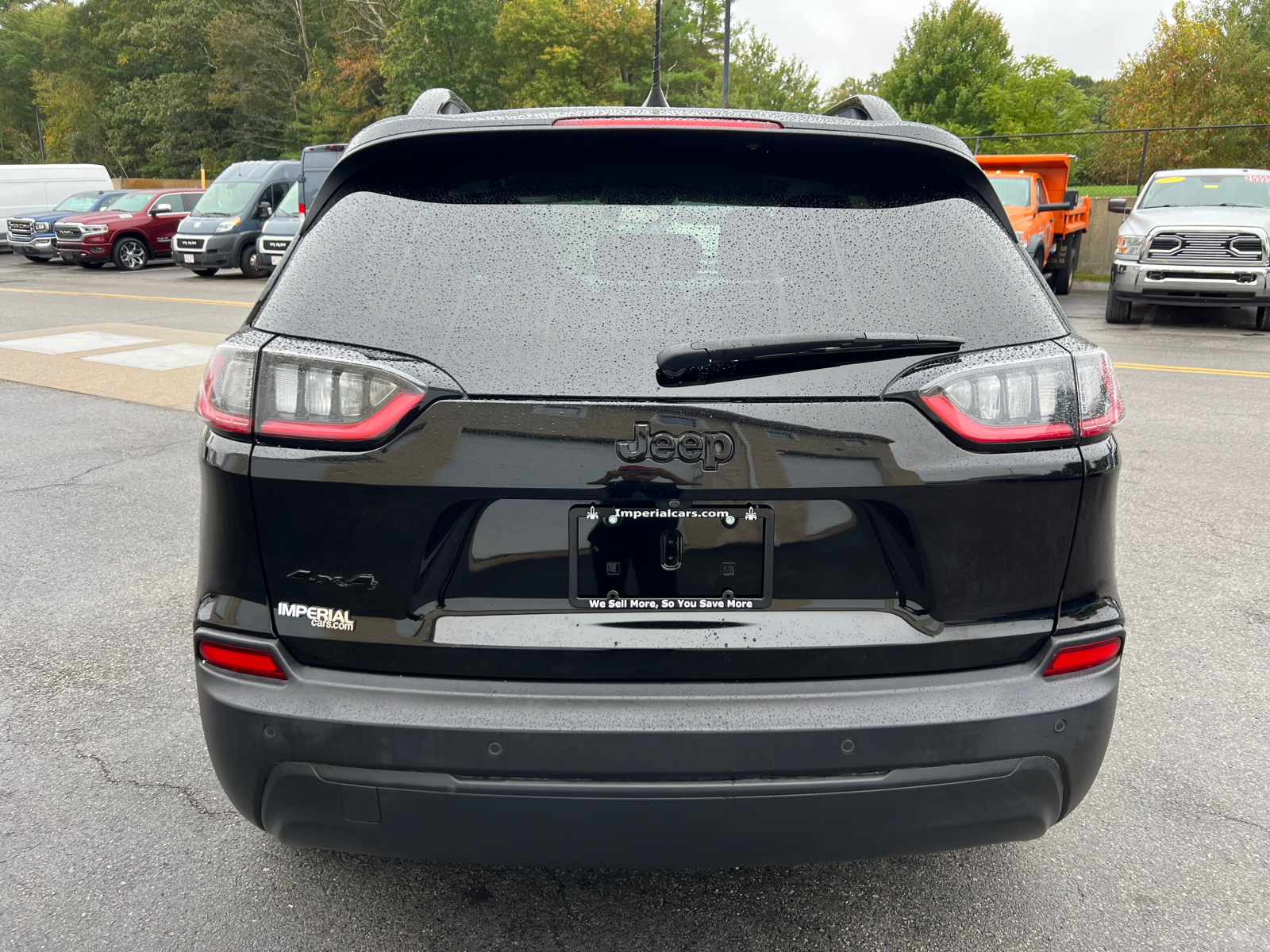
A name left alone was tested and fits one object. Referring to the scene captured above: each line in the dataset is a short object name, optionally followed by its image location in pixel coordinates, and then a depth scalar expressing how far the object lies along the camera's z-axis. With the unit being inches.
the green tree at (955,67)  2229.3
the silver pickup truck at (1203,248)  507.5
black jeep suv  71.2
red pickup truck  988.6
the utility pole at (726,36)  1152.2
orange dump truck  593.3
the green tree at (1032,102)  2151.8
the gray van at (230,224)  856.9
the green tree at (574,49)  1929.1
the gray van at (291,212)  809.5
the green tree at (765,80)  2128.4
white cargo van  1187.9
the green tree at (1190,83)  1003.9
